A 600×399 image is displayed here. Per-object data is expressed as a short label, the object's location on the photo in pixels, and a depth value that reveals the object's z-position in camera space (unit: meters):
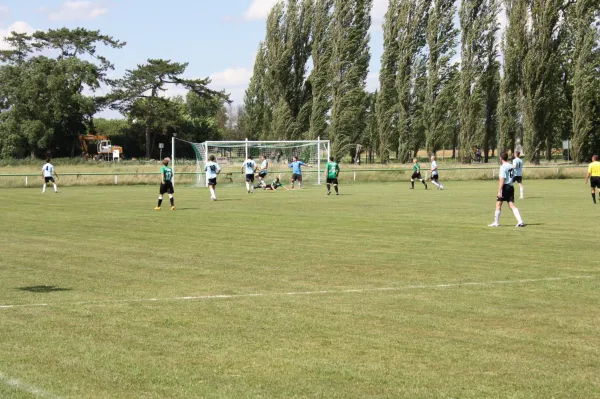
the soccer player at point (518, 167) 30.43
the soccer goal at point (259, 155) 50.38
